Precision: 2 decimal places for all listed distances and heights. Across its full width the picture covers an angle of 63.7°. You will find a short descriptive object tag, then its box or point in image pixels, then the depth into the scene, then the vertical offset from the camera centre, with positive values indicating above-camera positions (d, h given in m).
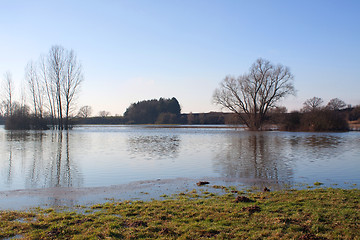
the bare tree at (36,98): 56.82 +5.47
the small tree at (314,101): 92.88 +7.51
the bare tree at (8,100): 59.47 +5.41
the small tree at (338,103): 100.62 +7.39
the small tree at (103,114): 151.69 +6.09
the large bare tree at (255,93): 52.78 +5.86
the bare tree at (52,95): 54.37 +5.80
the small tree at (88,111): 119.50 +6.05
